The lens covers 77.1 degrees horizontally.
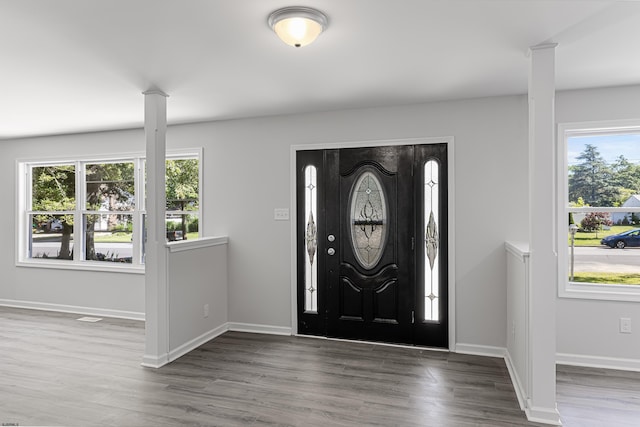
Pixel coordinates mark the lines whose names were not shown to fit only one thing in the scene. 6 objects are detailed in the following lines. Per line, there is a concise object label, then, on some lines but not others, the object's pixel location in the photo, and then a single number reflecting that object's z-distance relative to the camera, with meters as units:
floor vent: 5.00
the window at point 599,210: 3.52
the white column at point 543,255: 2.58
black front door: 3.98
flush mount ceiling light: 2.12
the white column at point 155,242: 3.54
